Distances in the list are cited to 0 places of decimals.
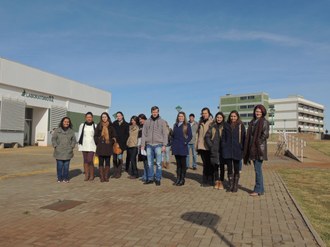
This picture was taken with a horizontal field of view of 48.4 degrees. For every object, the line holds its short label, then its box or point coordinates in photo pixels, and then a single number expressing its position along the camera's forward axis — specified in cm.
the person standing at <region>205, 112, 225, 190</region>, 880
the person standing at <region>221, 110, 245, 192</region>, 838
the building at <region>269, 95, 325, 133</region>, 12738
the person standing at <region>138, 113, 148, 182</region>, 980
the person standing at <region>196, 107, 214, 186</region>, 954
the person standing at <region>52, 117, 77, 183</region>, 960
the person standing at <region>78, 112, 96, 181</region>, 1003
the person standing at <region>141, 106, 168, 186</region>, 926
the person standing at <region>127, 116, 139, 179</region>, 1052
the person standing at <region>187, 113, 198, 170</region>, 1345
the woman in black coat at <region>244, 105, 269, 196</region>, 787
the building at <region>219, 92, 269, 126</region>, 12462
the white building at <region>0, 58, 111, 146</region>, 2573
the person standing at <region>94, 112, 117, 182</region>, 990
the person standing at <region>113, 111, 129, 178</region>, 1049
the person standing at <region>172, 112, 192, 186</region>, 928
